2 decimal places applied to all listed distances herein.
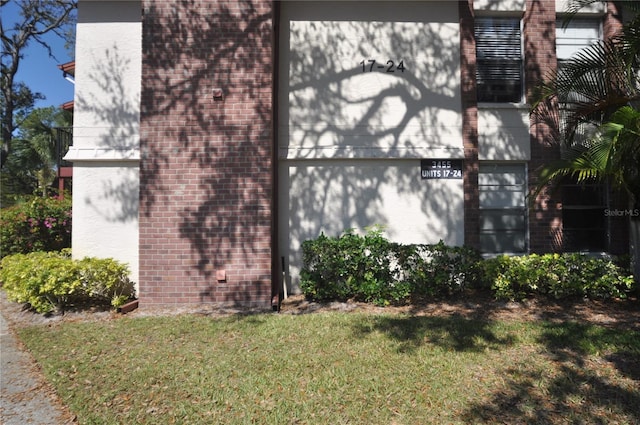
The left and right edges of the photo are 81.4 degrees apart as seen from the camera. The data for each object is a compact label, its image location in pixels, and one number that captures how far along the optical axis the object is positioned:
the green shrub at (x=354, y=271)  5.98
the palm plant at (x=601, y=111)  4.94
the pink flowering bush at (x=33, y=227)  8.55
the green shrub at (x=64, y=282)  5.66
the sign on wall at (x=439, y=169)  7.00
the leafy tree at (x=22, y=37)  11.49
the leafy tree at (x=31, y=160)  21.04
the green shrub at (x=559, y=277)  5.85
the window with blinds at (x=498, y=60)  7.37
